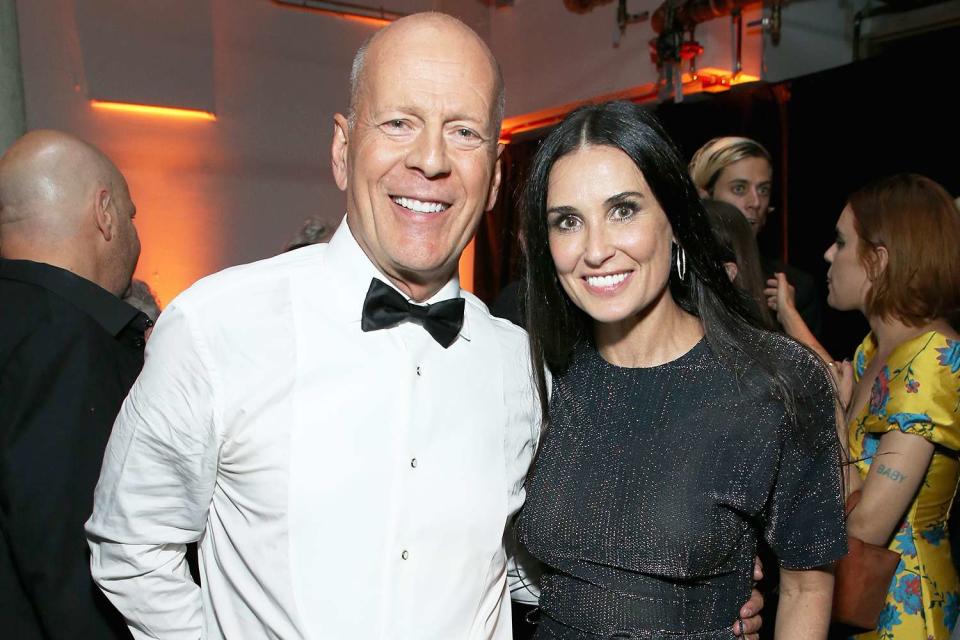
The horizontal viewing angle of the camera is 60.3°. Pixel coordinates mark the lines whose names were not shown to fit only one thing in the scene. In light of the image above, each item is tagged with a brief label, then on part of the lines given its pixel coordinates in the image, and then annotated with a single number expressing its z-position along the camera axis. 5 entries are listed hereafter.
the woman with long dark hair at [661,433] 1.48
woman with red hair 2.20
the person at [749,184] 3.27
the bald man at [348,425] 1.30
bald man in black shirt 1.64
